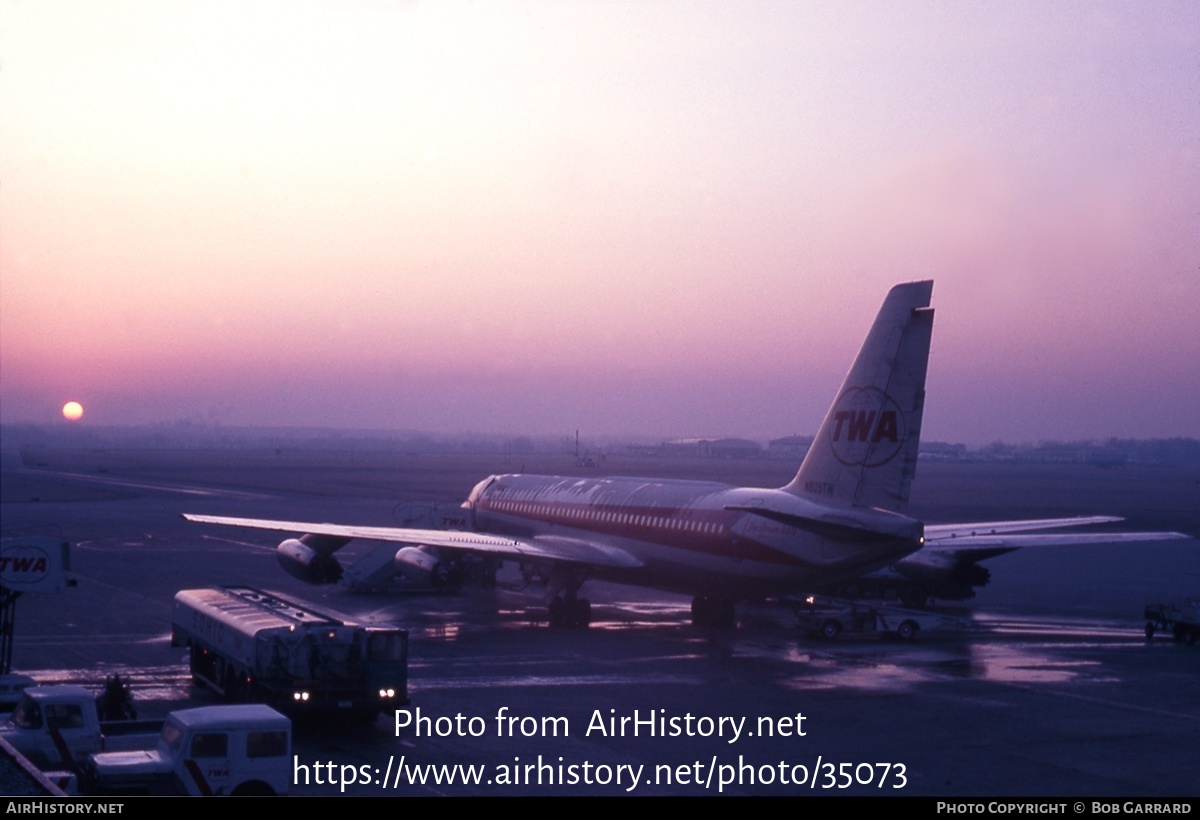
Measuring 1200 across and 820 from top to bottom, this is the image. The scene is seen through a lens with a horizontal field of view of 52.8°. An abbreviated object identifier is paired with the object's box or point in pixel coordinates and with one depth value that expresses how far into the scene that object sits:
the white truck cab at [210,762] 17.72
